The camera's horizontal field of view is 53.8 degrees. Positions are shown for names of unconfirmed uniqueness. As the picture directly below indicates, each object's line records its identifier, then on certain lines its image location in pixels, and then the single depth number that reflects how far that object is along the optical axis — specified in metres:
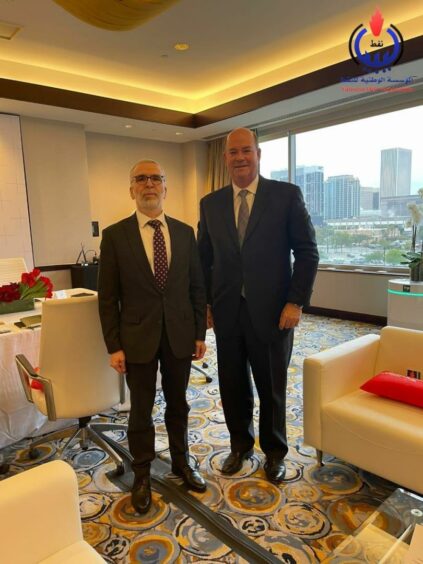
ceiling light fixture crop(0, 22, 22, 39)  3.62
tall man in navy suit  1.93
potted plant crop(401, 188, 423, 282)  4.31
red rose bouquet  2.75
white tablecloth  2.30
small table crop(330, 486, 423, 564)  1.21
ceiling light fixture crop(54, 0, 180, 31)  1.48
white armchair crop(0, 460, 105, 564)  1.00
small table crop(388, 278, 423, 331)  4.19
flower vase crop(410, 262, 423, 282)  4.30
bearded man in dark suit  1.80
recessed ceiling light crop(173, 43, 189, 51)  4.14
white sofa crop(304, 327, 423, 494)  1.72
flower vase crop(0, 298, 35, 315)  2.73
